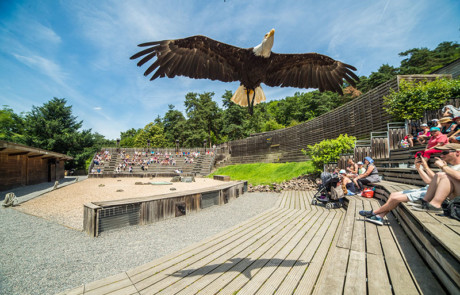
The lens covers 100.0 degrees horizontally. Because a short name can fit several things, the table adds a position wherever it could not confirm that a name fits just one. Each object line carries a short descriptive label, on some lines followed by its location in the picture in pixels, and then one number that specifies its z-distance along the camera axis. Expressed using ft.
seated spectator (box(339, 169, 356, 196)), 20.87
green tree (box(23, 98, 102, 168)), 95.30
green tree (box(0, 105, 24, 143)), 98.00
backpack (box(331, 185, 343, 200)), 18.37
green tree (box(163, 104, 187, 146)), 159.63
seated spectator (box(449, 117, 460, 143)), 12.89
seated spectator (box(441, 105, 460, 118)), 15.28
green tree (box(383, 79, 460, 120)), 25.98
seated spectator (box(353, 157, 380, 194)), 19.58
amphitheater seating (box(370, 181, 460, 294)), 4.32
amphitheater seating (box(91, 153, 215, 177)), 85.46
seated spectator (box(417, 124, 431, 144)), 19.34
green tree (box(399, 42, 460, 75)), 94.07
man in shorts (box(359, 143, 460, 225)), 7.90
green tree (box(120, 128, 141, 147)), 256.11
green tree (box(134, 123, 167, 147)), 162.50
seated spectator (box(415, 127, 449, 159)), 12.64
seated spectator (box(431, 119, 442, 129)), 18.03
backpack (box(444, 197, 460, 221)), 6.96
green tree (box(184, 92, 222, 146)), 128.06
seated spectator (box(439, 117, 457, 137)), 14.88
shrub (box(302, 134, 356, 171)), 33.06
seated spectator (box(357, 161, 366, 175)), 22.15
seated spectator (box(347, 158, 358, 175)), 25.14
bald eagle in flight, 10.41
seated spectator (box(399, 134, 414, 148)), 21.80
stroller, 18.42
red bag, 18.26
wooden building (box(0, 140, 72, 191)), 37.86
